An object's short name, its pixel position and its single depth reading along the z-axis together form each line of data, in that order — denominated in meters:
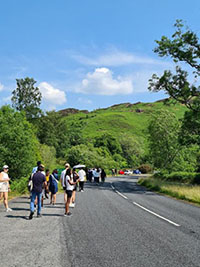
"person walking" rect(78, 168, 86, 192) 21.84
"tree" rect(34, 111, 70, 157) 75.56
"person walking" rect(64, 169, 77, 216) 10.89
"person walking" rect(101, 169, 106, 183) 36.79
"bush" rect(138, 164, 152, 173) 88.92
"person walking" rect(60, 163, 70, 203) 11.90
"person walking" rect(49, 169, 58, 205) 14.51
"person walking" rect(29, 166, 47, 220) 10.53
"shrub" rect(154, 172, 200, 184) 34.06
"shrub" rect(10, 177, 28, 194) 20.34
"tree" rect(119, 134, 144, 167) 110.35
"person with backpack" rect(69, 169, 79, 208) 13.53
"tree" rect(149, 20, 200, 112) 27.11
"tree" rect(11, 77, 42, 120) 51.97
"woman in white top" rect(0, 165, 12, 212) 12.08
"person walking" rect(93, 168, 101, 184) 35.22
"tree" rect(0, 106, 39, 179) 21.80
